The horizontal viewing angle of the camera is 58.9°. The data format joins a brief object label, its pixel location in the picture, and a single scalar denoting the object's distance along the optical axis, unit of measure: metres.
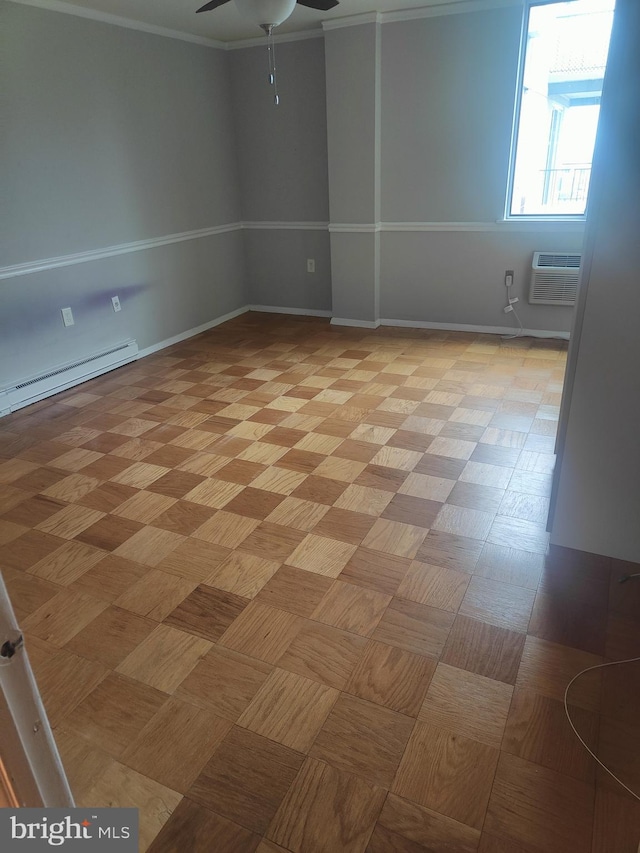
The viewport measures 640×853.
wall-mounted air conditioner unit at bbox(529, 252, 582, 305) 4.07
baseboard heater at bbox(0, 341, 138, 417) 3.46
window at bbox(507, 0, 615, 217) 3.66
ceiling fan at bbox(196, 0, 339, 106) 2.31
